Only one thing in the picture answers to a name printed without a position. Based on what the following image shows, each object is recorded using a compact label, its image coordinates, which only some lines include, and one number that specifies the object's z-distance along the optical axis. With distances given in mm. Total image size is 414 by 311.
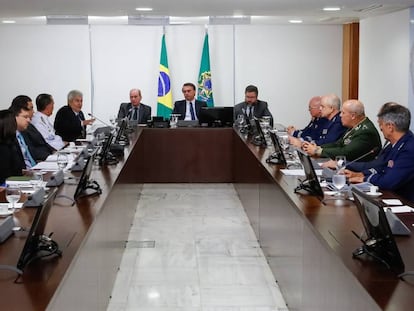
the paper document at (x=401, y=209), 3305
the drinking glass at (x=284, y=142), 5870
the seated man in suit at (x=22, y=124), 5641
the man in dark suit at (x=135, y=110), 8805
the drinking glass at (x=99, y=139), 5870
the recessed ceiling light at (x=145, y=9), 8430
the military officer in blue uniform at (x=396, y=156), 3959
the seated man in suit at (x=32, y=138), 5883
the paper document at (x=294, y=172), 4620
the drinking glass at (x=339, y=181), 3646
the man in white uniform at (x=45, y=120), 7094
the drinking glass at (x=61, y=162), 4523
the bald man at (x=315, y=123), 7021
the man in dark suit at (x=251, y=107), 8695
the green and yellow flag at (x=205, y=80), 11695
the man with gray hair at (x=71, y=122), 8078
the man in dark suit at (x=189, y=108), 8906
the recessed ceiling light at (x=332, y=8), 8575
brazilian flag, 11670
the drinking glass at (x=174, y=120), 8420
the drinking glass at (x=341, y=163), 4055
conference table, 2260
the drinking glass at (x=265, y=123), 7408
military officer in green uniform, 5430
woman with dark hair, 4684
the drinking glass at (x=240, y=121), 8180
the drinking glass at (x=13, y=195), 3359
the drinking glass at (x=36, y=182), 4008
